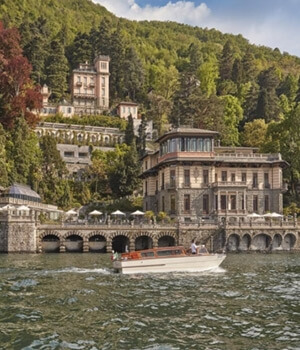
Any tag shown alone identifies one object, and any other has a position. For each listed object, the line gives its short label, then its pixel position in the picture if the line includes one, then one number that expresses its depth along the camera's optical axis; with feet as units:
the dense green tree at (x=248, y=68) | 437.99
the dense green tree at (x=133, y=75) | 430.20
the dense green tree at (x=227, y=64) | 459.28
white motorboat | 127.85
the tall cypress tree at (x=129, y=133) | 335.12
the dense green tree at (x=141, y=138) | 328.15
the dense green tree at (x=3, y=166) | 225.00
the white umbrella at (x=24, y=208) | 199.25
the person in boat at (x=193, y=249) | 135.54
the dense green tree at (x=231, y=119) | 337.11
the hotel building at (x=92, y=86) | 403.34
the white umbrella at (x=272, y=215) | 218.79
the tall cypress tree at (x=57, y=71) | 390.83
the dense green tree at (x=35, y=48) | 390.42
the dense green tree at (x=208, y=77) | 431.84
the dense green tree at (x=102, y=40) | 435.53
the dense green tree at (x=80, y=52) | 429.38
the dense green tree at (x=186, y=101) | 338.13
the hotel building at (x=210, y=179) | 230.27
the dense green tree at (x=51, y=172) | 267.59
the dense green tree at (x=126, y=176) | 282.56
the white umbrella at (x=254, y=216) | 219.00
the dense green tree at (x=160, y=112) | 380.58
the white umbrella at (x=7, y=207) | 198.44
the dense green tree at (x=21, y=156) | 248.20
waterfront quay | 197.89
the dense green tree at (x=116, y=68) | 432.66
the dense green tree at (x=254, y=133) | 325.01
